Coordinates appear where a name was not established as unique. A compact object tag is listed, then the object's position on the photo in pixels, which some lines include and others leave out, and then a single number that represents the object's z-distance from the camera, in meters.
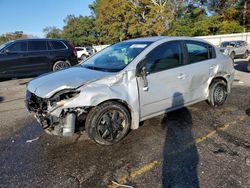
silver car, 2.65
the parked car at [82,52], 19.70
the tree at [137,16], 29.14
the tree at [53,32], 49.38
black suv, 7.45
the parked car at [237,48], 14.14
